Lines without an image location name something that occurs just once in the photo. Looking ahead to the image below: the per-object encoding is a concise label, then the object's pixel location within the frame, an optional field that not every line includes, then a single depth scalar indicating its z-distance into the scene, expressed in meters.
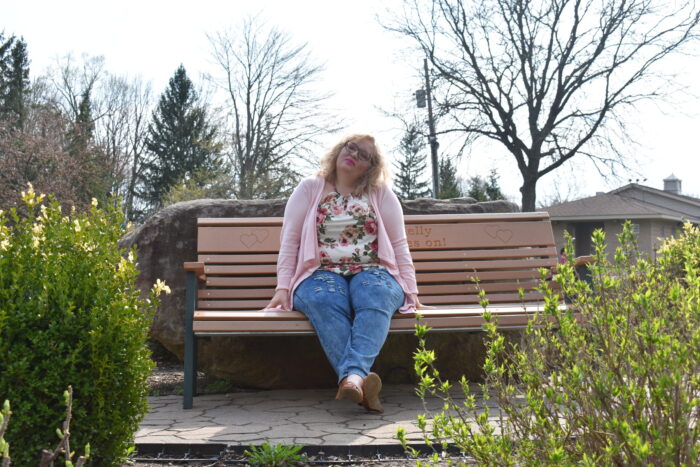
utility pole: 20.66
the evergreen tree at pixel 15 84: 29.51
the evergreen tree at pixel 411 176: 41.00
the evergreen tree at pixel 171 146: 35.88
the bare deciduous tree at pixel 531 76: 21.53
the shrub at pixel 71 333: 2.08
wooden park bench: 4.71
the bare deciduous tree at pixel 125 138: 33.12
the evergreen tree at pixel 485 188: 35.15
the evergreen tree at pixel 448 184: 33.33
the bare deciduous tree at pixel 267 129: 26.42
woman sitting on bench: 3.70
